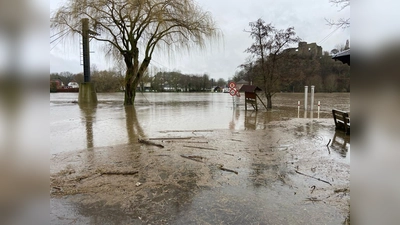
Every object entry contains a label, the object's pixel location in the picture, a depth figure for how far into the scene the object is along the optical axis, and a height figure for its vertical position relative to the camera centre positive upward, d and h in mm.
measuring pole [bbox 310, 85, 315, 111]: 15496 -47
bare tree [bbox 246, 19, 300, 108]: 15852 +3147
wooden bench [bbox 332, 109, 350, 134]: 7344 -803
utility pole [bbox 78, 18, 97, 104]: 22328 +529
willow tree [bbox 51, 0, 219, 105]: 14883 +4786
